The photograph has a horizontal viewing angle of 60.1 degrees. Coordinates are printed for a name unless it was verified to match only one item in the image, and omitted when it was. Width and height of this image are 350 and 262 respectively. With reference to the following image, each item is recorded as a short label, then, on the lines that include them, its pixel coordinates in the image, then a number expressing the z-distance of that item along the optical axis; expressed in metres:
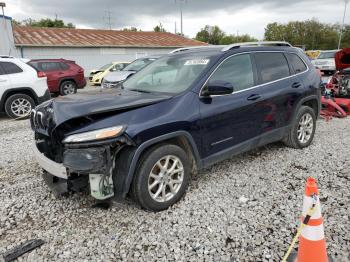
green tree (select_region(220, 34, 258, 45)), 64.64
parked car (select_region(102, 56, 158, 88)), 12.16
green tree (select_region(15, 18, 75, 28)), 48.88
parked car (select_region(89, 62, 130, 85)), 17.88
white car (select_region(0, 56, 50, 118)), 8.55
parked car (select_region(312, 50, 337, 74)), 18.40
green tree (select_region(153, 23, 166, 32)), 58.38
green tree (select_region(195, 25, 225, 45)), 65.62
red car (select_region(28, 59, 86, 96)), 13.63
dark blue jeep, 2.96
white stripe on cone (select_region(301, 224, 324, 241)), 2.29
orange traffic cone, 2.26
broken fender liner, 2.70
